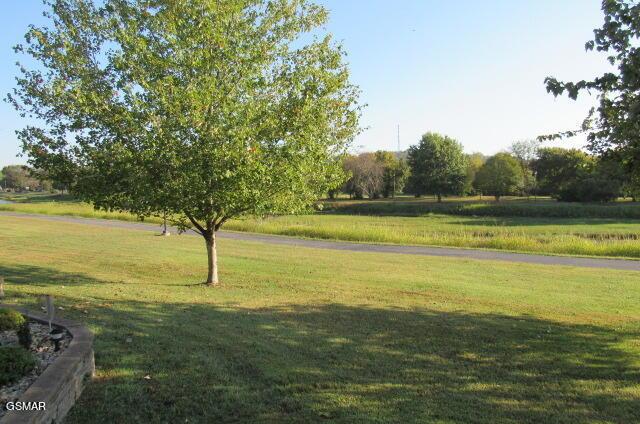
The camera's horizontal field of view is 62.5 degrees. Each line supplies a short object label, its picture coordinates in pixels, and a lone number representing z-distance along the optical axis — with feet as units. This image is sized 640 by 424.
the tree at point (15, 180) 537.32
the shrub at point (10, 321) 20.62
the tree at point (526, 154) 316.64
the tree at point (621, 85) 17.95
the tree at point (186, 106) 33.47
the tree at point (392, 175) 340.16
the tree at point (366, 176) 328.70
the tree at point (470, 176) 291.17
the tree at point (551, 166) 230.89
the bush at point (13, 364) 15.72
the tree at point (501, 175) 269.23
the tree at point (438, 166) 277.85
